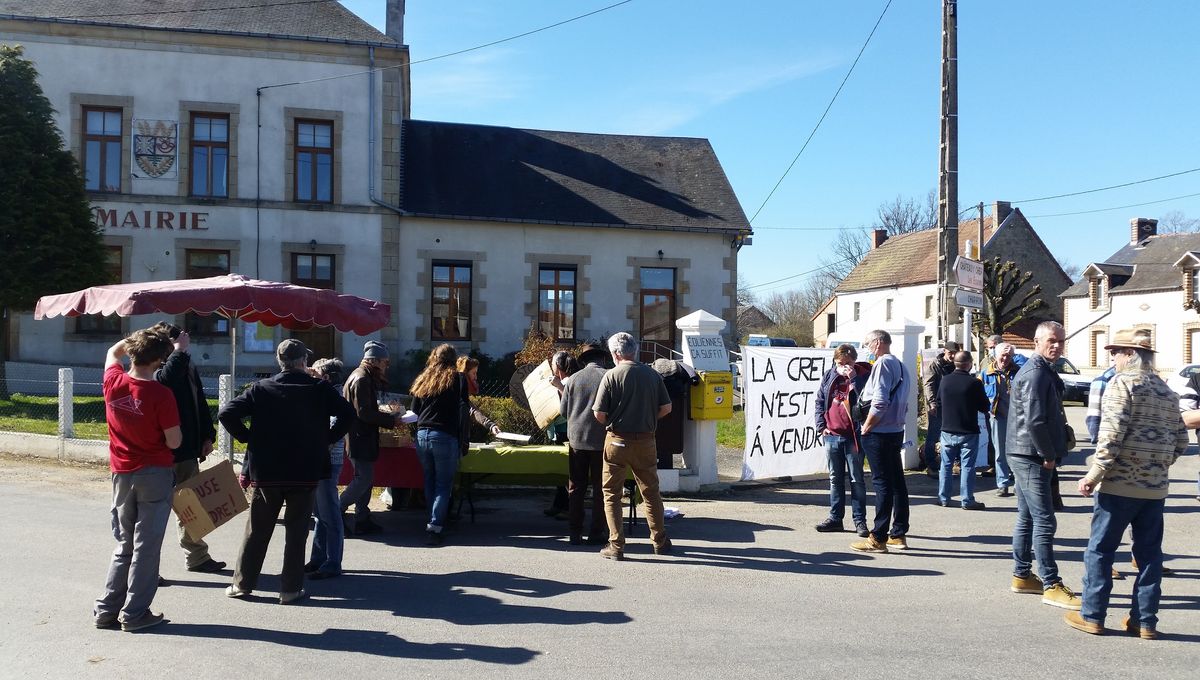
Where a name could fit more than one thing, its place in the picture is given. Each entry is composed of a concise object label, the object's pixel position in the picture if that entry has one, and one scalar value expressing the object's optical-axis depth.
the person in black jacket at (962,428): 9.44
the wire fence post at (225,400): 10.66
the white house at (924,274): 44.09
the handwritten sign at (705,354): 10.23
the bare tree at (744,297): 79.38
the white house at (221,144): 21.36
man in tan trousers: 7.25
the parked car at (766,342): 37.16
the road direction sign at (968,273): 12.04
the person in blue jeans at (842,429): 7.93
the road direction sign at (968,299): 12.10
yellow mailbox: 10.09
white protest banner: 10.78
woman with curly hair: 7.45
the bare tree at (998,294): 31.50
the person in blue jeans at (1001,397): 9.94
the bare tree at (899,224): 60.22
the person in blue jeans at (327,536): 6.48
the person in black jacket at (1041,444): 5.86
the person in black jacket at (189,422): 6.43
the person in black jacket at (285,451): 5.78
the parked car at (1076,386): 28.72
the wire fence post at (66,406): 11.72
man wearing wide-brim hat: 5.16
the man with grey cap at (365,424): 7.33
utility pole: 13.20
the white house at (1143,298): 37.84
